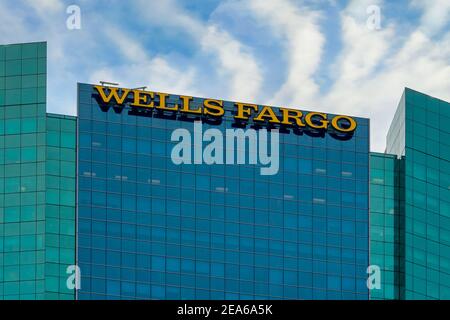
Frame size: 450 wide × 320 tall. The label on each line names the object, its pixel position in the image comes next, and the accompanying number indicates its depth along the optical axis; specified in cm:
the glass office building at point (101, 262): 19675
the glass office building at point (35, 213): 19325
